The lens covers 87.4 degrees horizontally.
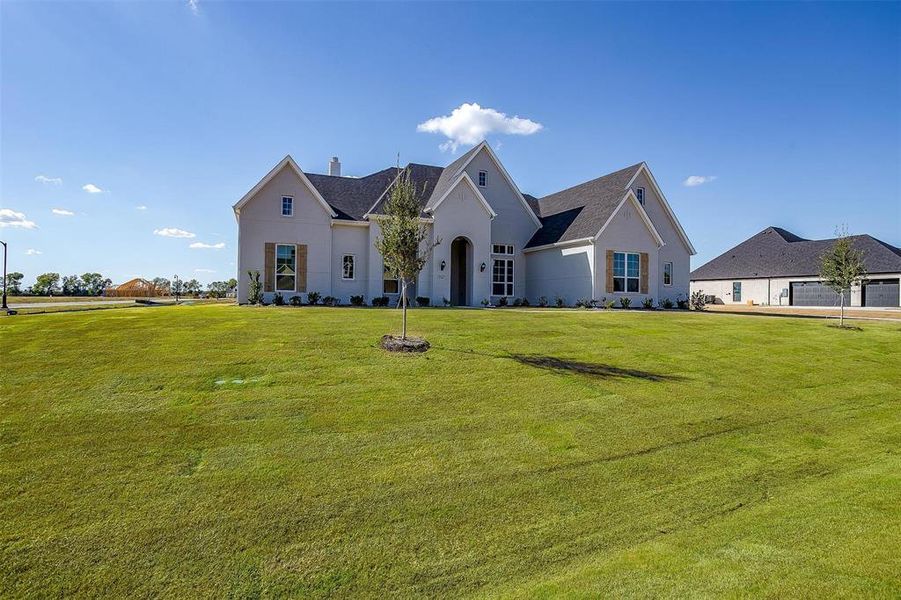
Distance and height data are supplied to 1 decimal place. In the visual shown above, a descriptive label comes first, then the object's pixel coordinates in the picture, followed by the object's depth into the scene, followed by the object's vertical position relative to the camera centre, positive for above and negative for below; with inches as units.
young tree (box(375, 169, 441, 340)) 455.5 +60.5
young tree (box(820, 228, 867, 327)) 727.7 +47.8
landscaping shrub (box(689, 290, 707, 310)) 1071.6 -9.6
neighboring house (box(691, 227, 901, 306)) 1424.7 +87.2
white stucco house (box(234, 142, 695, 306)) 879.1 +123.9
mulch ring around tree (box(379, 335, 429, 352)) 406.9 -41.2
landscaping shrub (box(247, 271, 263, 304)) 836.6 +13.3
